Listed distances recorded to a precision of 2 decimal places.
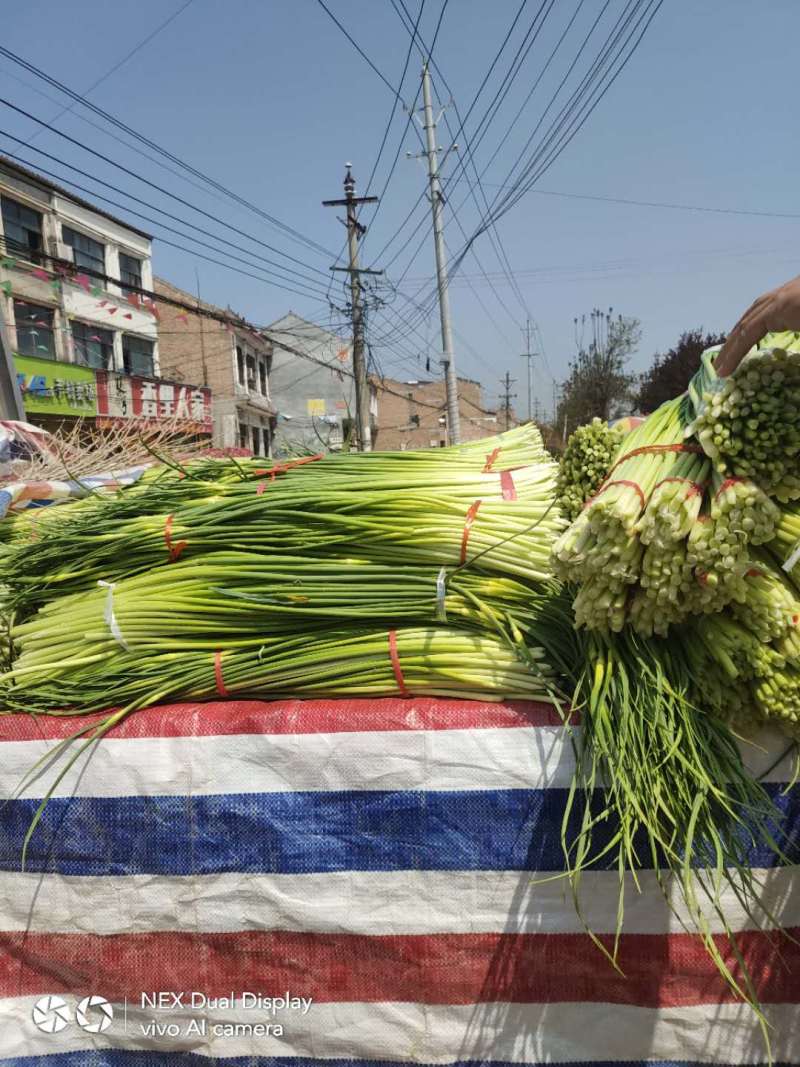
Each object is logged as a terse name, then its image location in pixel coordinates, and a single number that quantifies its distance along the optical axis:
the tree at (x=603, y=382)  31.44
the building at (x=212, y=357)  29.61
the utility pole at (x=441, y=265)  16.94
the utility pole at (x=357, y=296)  16.64
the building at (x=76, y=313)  18.78
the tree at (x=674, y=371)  19.31
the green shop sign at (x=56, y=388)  18.39
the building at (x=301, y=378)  36.91
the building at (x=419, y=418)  53.44
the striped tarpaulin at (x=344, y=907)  1.40
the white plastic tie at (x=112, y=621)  1.66
